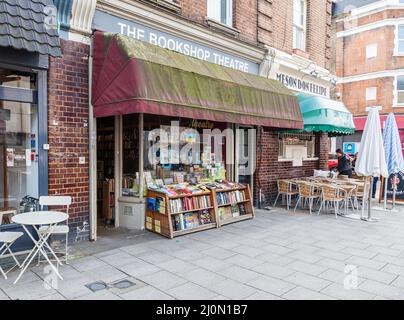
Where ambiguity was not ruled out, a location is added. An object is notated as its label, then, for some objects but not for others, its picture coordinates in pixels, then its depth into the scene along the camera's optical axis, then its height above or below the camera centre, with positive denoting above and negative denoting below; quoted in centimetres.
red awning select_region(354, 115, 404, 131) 2178 +209
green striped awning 905 +103
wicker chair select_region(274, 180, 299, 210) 933 -110
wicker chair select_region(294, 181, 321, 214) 873 -105
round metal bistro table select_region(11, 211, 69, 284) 411 -89
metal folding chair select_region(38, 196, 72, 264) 472 -79
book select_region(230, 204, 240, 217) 773 -143
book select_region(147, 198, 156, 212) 653 -108
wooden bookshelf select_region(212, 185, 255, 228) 726 -131
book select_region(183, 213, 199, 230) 660 -144
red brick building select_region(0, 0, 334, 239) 548 +191
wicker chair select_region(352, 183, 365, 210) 900 -113
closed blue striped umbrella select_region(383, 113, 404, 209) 957 +8
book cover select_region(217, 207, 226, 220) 738 -141
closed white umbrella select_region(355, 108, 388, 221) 808 +0
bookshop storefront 523 +64
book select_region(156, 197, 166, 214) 629 -106
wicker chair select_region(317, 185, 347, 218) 834 -111
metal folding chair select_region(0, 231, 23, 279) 411 -112
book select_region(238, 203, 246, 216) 800 -142
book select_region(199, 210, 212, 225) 695 -143
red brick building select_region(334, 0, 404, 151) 2212 +676
